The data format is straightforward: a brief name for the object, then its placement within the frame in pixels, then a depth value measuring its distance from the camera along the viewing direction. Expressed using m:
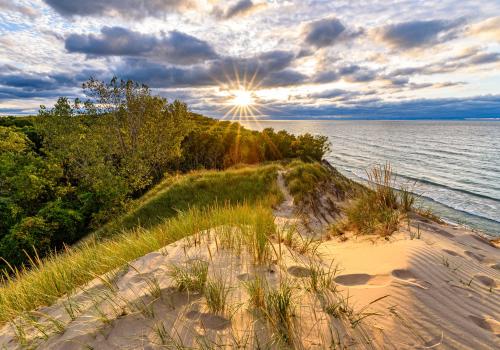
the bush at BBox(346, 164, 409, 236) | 6.12
